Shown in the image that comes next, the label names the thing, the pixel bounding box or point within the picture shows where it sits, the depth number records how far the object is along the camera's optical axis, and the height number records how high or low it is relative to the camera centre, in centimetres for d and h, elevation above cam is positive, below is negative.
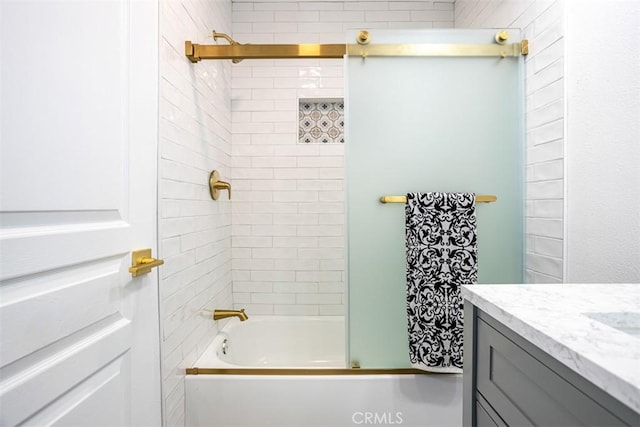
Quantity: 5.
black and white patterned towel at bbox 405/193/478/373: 136 -28
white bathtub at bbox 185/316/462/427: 141 -84
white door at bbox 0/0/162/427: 58 -1
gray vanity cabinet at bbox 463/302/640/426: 43 -30
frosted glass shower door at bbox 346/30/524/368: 146 +19
